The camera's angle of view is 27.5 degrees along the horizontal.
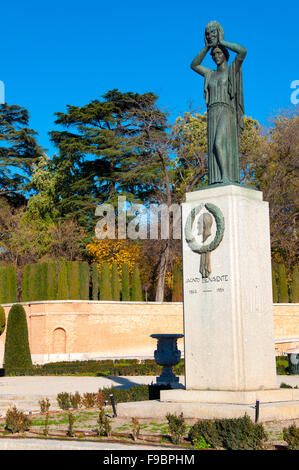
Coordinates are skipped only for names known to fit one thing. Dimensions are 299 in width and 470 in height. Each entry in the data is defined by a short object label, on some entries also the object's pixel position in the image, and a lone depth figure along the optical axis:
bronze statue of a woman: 11.10
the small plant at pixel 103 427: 8.57
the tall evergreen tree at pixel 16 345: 25.38
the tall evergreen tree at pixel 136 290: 37.44
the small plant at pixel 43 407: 12.33
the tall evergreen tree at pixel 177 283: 38.50
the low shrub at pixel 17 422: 9.49
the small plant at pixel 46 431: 8.82
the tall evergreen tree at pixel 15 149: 45.84
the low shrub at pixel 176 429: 7.93
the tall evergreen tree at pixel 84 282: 35.91
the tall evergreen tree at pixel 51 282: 34.62
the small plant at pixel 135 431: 8.14
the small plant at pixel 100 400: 12.79
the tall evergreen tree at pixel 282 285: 41.44
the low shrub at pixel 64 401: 12.63
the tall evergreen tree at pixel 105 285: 36.12
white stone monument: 10.00
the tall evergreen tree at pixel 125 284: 37.03
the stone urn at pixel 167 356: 15.65
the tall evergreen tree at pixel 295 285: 42.19
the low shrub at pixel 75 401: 12.68
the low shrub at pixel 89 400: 12.85
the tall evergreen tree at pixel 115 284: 36.59
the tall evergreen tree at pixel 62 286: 34.22
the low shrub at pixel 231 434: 7.36
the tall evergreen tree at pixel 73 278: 35.38
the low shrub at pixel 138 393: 12.46
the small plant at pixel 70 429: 8.77
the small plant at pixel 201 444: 7.62
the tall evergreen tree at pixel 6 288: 35.72
